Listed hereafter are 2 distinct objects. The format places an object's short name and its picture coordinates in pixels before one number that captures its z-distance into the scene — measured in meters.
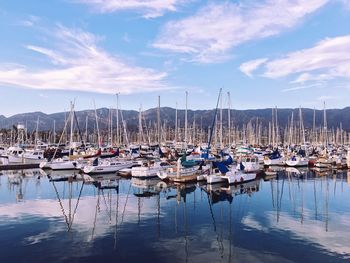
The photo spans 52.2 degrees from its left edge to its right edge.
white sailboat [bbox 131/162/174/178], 46.41
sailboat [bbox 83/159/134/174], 50.47
